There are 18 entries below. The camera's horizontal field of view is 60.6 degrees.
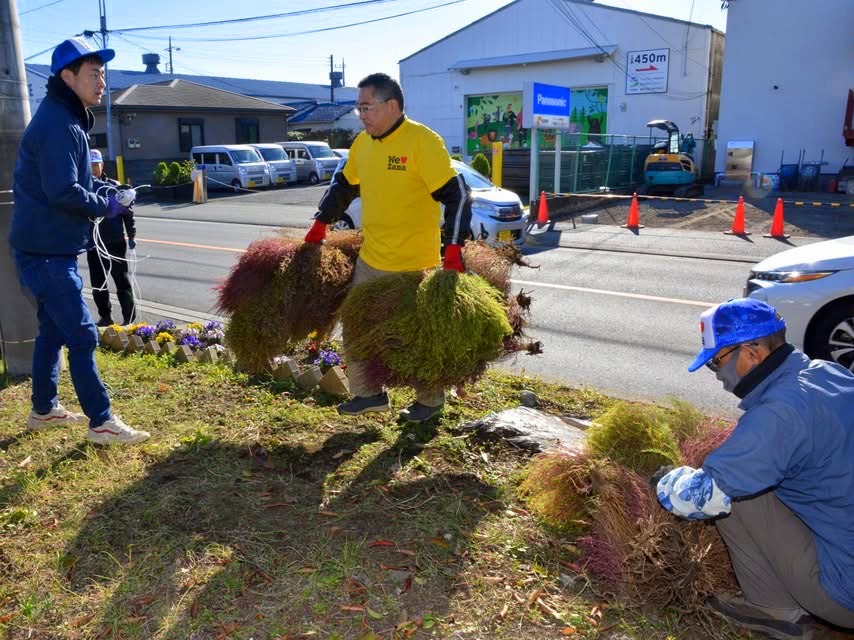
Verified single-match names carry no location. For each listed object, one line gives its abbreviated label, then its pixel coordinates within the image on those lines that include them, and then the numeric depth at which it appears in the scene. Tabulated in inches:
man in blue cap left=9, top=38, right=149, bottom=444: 148.3
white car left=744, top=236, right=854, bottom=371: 214.2
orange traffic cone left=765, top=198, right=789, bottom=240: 588.1
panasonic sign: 653.9
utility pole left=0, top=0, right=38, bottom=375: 200.5
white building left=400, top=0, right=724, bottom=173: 1316.4
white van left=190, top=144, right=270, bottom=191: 1178.0
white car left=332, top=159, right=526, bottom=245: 498.6
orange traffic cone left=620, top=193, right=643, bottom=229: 655.3
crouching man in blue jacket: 90.4
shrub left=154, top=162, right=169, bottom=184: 1109.7
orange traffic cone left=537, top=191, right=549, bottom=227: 657.4
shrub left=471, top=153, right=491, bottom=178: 912.3
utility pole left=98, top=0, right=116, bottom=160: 1325.9
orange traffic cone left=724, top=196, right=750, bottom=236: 608.7
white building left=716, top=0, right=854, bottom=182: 1056.2
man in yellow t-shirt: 160.7
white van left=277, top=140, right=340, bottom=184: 1279.5
